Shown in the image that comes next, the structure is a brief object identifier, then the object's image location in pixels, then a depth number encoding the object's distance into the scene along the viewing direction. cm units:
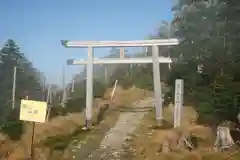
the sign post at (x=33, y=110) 482
